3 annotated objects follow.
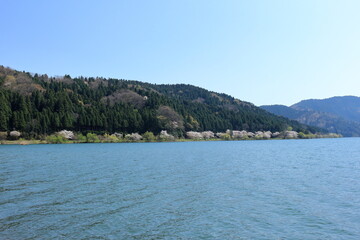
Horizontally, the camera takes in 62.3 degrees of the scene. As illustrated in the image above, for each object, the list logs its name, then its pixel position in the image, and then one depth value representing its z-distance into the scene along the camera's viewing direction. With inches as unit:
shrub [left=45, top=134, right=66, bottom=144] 4109.3
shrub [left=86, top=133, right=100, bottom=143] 4591.5
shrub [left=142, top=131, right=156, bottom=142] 5216.5
